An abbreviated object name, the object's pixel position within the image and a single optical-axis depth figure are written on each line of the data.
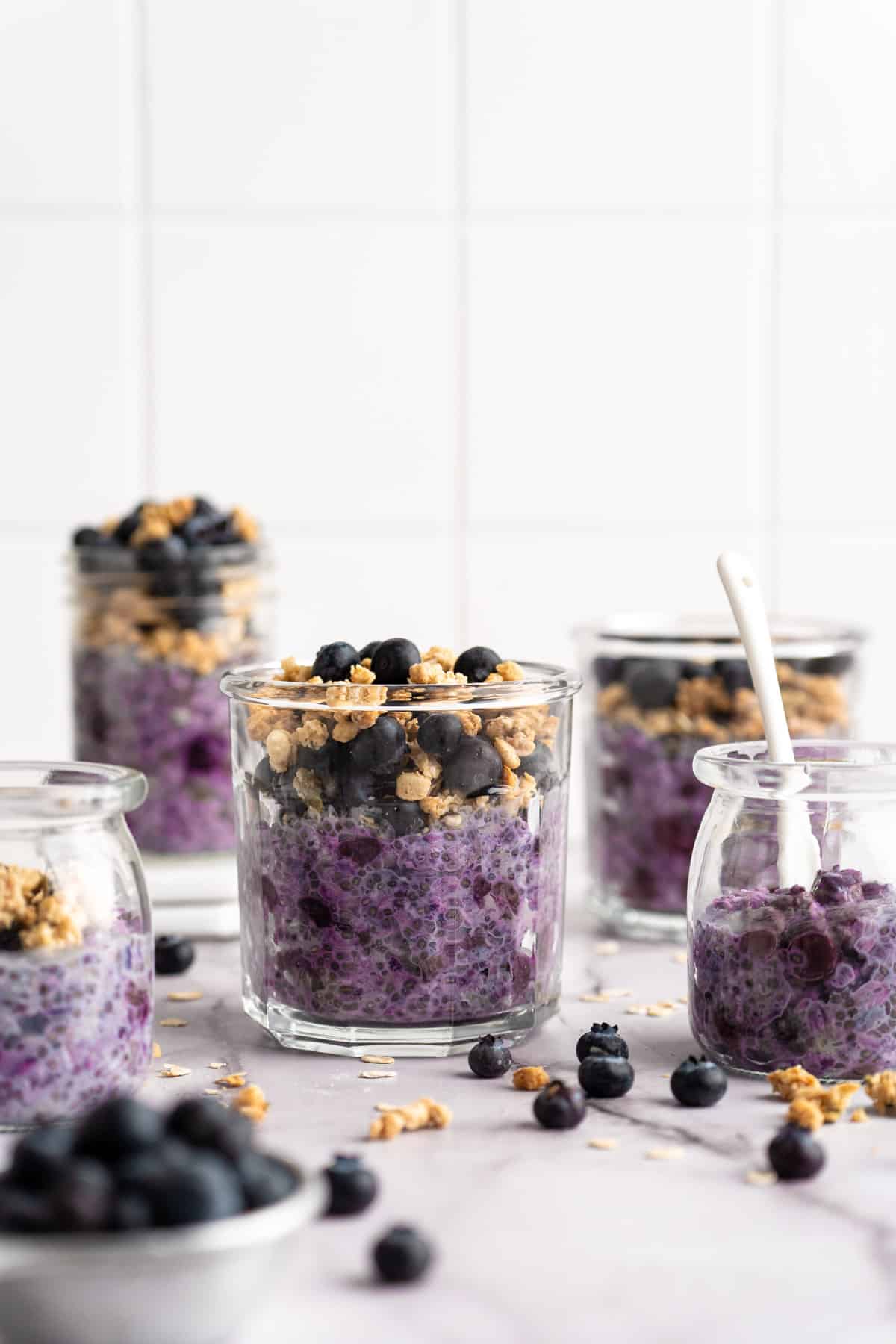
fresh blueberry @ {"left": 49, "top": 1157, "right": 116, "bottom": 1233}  0.81
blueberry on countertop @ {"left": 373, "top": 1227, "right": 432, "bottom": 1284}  0.84
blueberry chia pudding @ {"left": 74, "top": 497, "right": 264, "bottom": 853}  1.10
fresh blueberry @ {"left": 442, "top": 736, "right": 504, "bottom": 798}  0.95
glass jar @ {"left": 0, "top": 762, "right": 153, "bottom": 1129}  0.90
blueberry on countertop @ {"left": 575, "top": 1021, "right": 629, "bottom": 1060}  0.96
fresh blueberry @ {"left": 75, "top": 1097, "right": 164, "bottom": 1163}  0.82
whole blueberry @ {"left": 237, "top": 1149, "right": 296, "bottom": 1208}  0.82
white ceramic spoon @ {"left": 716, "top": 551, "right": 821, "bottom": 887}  0.99
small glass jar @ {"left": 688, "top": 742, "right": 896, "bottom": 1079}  0.94
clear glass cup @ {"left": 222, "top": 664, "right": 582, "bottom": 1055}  0.95
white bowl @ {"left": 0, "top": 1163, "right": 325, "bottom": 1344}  0.80
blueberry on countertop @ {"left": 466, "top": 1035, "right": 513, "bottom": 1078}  0.95
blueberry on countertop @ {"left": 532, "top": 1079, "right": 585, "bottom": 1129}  0.92
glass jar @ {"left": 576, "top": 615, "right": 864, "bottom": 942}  1.10
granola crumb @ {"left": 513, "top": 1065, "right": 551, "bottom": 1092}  0.95
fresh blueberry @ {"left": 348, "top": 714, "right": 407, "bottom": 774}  0.95
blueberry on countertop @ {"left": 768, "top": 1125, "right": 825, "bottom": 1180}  0.89
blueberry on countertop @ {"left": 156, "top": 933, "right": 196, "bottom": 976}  1.06
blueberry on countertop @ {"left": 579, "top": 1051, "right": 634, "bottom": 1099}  0.94
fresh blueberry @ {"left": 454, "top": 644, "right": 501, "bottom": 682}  0.98
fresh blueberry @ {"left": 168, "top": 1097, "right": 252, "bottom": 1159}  0.83
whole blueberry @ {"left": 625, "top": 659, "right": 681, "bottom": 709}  1.10
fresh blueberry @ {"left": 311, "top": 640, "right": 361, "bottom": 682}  0.97
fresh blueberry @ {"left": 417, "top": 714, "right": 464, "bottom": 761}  0.95
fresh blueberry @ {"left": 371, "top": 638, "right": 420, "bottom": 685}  0.97
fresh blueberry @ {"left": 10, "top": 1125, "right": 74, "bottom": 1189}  0.82
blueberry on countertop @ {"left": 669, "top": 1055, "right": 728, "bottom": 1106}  0.93
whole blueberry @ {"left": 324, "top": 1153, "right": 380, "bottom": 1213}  0.87
